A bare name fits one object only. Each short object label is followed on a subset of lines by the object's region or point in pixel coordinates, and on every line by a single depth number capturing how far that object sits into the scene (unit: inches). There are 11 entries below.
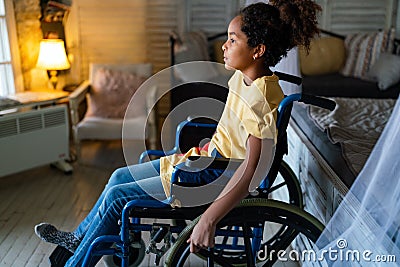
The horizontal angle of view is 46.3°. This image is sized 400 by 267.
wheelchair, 64.4
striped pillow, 166.9
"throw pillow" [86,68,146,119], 146.6
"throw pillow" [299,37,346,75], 168.2
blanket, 79.3
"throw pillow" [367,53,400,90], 152.8
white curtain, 53.7
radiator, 119.3
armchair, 135.8
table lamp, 135.2
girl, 60.6
